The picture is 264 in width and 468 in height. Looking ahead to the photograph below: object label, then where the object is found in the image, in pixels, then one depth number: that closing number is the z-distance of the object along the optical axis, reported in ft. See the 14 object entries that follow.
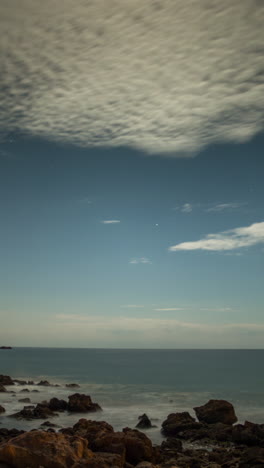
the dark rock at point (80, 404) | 165.07
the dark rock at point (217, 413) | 136.77
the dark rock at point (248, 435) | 108.06
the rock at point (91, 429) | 79.56
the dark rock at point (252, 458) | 84.05
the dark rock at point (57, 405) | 165.89
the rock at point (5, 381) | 267.55
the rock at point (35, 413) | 146.92
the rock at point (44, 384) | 280.51
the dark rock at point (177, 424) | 125.18
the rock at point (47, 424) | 132.57
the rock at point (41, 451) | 53.72
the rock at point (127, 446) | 71.41
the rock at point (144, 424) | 138.82
